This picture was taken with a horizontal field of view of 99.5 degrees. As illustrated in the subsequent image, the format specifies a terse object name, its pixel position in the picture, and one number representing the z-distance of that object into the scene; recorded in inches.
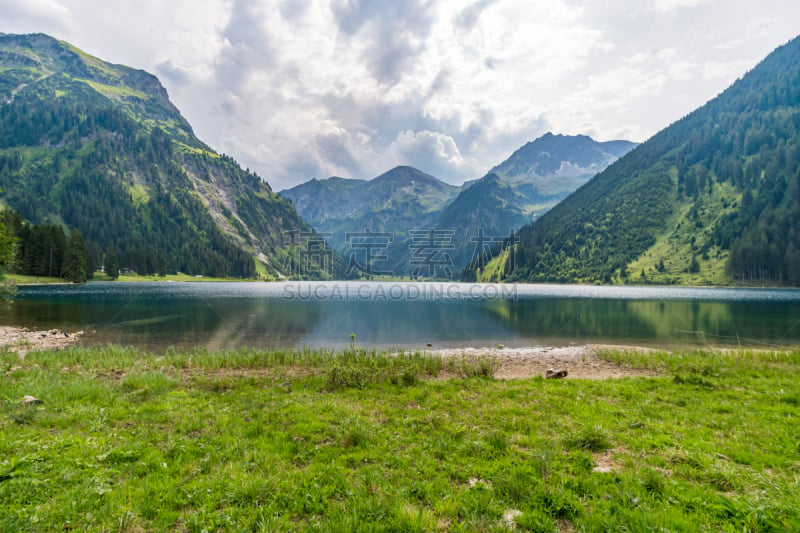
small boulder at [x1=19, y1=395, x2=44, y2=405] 495.8
